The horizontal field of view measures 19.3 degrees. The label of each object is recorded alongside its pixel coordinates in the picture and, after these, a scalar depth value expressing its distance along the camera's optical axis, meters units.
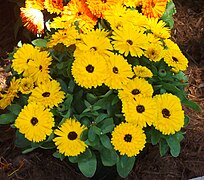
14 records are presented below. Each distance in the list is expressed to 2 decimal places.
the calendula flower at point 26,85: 2.53
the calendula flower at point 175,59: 2.58
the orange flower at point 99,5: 2.92
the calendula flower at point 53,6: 3.03
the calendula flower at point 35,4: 3.10
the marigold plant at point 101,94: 2.42
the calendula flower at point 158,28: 2.72
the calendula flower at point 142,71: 2.49
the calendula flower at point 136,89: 2.45
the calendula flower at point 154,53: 2.55
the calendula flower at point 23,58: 2.59
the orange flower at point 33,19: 3.08
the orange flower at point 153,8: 2.99
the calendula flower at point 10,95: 2.57
